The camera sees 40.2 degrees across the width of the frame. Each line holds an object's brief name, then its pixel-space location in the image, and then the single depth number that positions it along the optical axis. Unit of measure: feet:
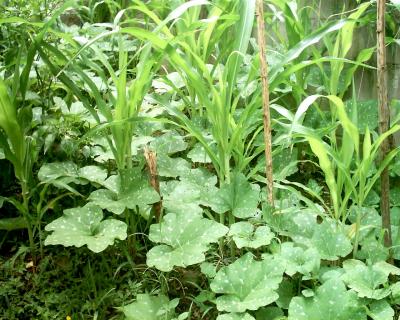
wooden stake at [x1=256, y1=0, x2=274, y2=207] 5.27
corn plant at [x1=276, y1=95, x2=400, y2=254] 5.26
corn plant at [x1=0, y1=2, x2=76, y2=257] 5.71
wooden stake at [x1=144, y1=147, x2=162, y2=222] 5.84
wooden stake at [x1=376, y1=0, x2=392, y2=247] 5.10
